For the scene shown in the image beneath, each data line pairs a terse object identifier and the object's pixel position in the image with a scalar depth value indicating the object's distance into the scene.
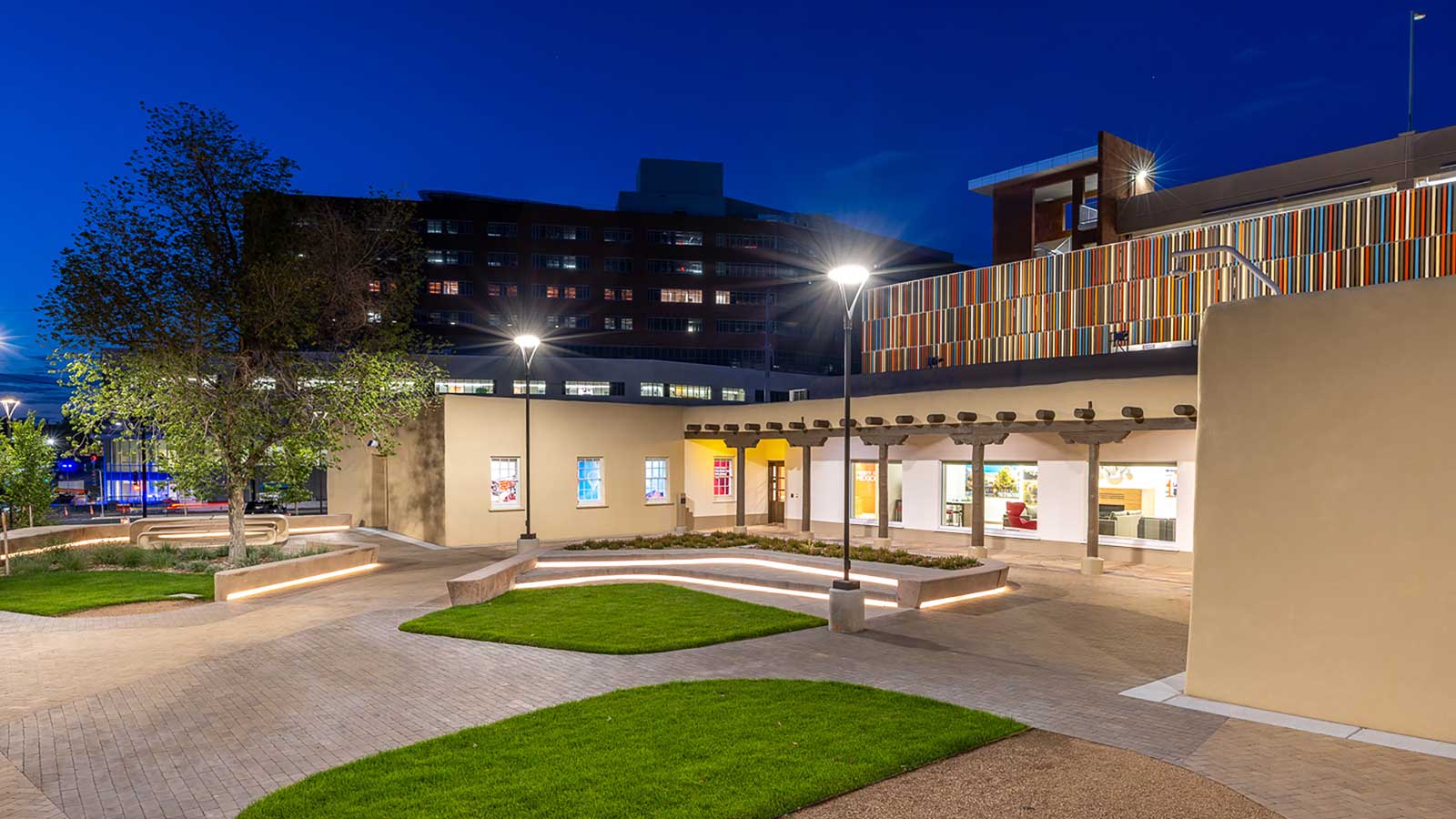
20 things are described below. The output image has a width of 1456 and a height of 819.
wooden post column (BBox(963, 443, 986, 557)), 20.17
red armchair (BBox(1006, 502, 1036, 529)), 21.84
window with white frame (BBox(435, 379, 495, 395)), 53.81
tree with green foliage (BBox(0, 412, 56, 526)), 23.44
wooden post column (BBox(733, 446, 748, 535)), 26.30
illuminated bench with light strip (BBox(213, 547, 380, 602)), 14.62
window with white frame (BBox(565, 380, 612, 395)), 53.32
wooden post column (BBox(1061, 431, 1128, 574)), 17.94
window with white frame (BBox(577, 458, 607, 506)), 25.16
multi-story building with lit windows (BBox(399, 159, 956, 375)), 72.12
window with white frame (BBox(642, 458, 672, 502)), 26.56
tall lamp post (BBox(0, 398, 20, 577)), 28.73
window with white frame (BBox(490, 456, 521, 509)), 23.59
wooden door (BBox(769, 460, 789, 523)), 27.86
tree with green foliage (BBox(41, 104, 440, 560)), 16.73
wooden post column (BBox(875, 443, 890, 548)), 22.33
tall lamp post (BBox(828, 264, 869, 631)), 11.96
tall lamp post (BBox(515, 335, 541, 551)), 18.42
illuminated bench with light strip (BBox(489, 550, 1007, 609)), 14.33
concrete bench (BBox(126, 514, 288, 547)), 22.64
